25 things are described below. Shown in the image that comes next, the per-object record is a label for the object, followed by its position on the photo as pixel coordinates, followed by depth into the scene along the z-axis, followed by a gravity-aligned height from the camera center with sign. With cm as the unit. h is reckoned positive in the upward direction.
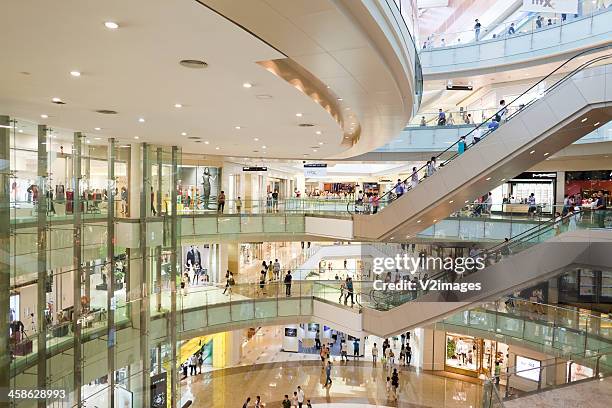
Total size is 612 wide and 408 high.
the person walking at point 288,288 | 1928 -408
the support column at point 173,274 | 1591 -302
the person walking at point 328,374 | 2011 -824
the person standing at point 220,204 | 1945 -53
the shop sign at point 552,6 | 1521 +646
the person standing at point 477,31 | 2198 +796
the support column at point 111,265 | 1373 -232
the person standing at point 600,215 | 1272 -54
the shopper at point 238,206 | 1978 -62
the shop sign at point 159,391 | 1476 -662
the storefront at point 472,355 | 2192 -796
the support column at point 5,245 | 959 -121
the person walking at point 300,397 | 1792 -811
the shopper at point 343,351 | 2384 -842
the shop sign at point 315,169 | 2250 +122
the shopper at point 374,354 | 2299 -817
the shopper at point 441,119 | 2206 +370
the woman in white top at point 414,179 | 1545 +53
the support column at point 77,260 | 1235 -195
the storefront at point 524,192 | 1569 +15
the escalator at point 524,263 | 1287 -199
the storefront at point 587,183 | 1862 +60
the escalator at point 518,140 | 1015 +140
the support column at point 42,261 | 1091 -175
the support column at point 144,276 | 1497 -291
